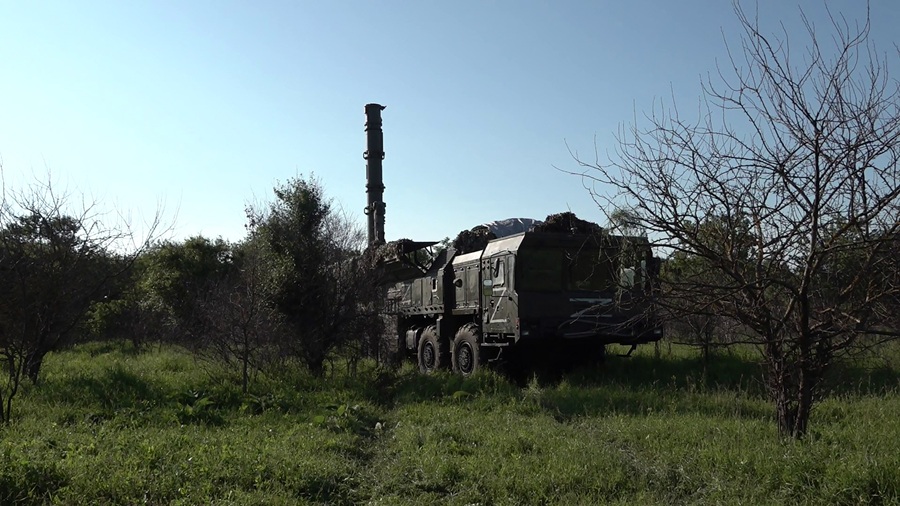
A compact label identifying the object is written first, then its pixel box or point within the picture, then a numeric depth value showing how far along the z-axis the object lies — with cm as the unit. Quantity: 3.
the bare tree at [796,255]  609
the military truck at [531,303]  1342
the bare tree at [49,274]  1216
